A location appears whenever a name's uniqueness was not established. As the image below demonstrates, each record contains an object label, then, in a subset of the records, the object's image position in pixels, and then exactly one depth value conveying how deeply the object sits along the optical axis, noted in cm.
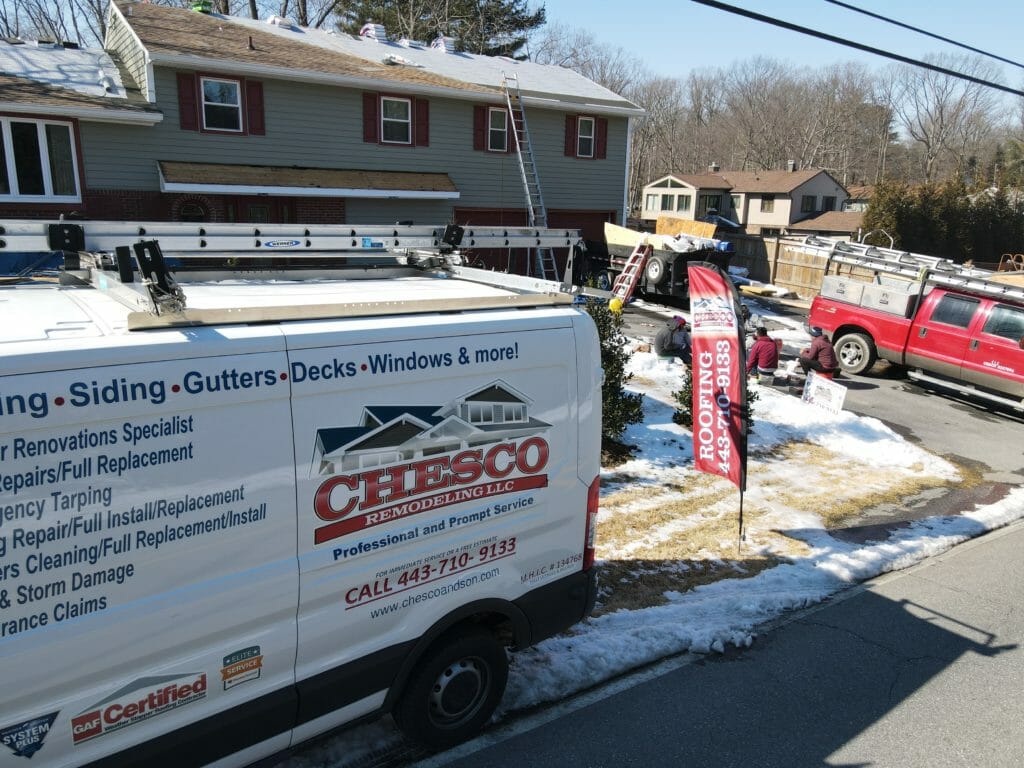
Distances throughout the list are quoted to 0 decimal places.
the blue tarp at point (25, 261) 502
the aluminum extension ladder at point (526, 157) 2128
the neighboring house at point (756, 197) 4506
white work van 274
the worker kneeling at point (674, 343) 1352
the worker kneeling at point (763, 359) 1346
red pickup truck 1256
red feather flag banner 710
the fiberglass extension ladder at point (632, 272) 2045
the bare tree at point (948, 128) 6895
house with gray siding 1622
